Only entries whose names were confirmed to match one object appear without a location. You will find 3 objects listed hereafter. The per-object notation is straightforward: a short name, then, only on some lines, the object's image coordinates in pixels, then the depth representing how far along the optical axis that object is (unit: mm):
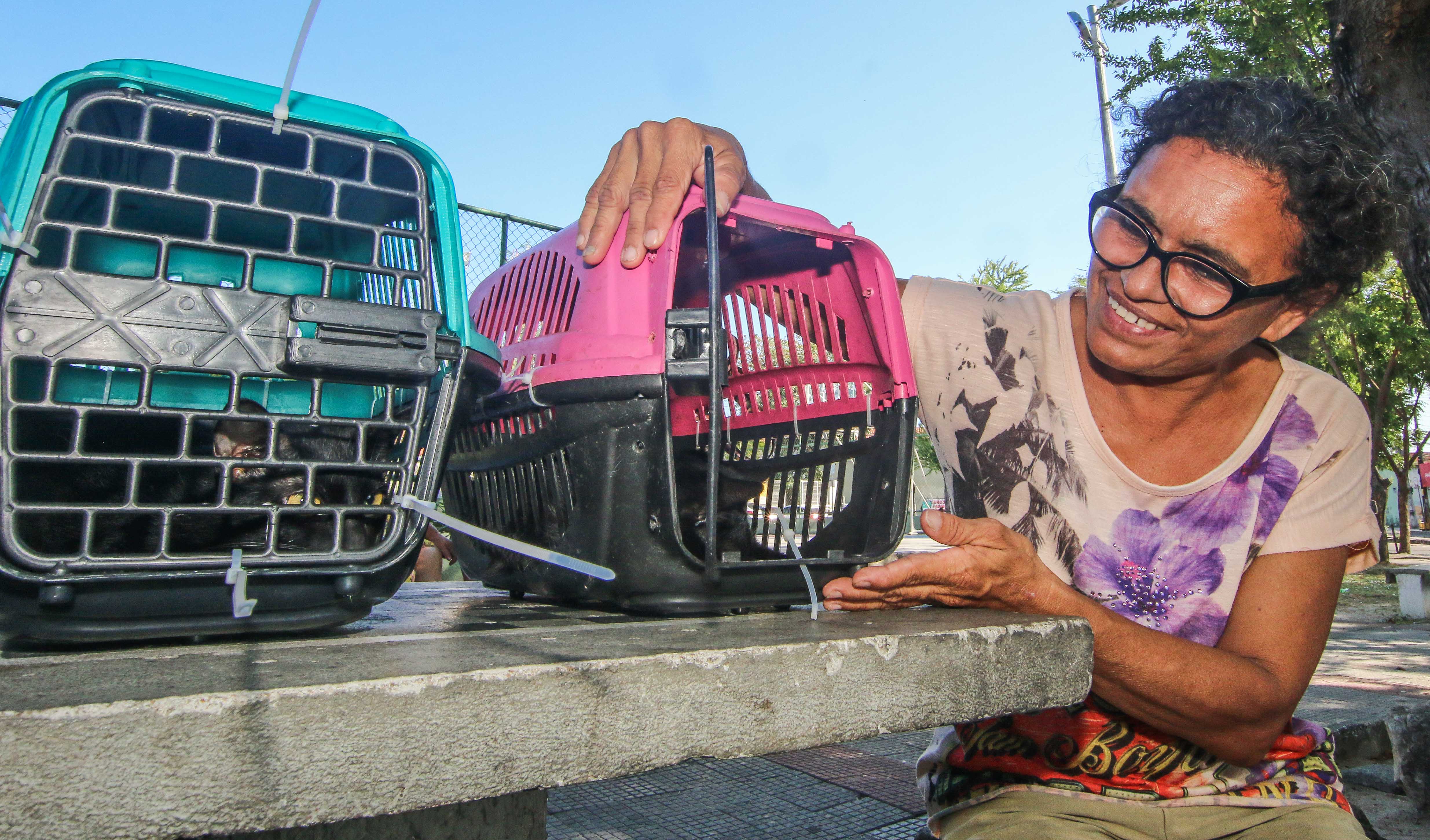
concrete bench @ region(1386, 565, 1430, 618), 7992
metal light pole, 12359
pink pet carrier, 1049
